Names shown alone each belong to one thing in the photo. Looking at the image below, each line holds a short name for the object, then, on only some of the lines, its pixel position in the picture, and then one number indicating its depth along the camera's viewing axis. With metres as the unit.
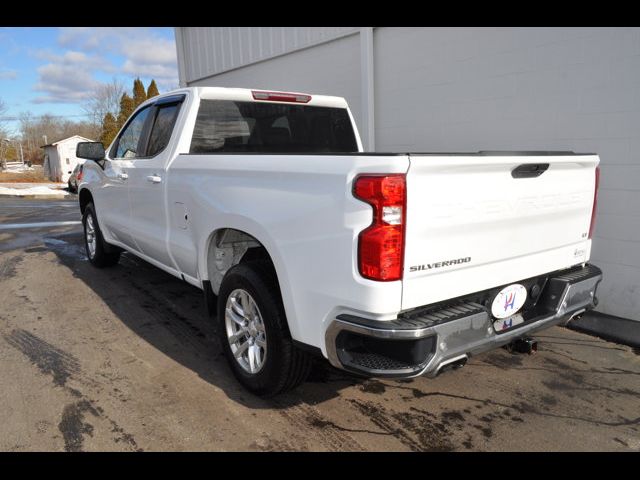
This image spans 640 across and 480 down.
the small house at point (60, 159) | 46.50
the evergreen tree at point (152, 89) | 42.56
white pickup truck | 2.19
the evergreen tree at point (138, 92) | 42.62
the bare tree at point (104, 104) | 53.06
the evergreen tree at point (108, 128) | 42.38
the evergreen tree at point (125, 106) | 42.40
